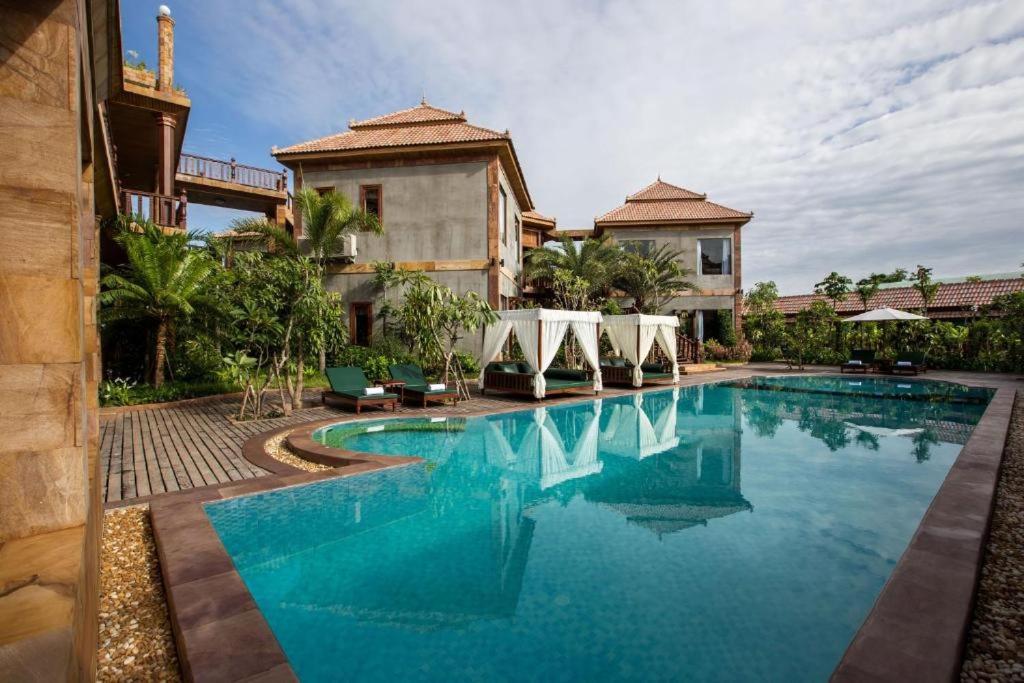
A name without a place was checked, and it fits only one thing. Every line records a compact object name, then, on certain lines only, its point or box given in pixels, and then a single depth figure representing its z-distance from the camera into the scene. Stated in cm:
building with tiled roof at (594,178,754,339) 2428
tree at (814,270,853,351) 2753
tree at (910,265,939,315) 2592
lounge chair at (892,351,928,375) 1959
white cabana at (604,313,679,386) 1568
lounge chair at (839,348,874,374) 2024
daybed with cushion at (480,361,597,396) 1303
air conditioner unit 1620
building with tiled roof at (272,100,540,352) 1653
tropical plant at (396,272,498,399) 1212
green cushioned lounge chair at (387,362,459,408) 1150
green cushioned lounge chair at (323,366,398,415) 1031
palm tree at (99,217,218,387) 1091
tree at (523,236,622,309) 2020
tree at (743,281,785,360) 2478
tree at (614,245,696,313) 2177
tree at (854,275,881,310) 2731
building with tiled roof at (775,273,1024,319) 2630
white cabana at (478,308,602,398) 1260
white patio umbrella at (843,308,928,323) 2002
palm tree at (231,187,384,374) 1503
